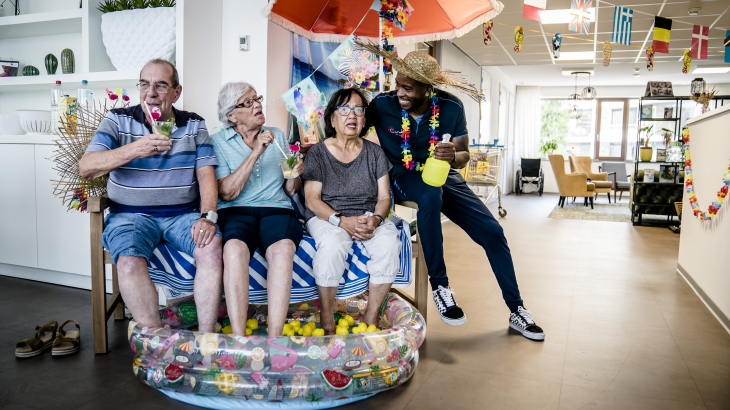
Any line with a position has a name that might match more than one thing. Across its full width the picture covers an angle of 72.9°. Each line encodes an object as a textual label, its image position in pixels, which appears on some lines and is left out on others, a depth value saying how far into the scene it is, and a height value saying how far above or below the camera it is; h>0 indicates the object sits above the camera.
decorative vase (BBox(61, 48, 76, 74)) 3.33 +0.58
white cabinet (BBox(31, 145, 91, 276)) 3.05 -0.51
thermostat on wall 3.12 +0.68
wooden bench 2.13 -0.55
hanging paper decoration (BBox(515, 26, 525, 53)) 5.61 +1.38
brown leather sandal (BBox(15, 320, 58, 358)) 2.06 -0.84
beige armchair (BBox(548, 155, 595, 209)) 9.45 -0.46
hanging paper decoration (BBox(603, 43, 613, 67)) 5.96 +1.29
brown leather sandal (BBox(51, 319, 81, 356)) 2.09 -0.84
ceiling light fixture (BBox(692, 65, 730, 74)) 9.16 +1.76
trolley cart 7.21 -0.21
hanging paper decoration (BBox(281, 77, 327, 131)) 2.65 +0.27
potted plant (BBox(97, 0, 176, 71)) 2.87 +0.69
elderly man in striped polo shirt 1.92 -0.18
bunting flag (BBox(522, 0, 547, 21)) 4.34 +1.33
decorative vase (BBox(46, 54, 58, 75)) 3.44 +0.58
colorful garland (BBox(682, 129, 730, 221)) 2.93 -0.21
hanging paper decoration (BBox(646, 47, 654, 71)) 5.73 +1.23
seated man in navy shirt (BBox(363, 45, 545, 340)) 2.44 +0.02
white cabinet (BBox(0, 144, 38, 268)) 3.16 -0.38
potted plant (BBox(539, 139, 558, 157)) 12.94 +0.27
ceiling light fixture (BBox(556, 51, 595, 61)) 8.14 +1.74
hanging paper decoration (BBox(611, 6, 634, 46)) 4.98 +1.37
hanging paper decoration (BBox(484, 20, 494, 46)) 4.44 +1.16
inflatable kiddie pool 1.72 -0.76
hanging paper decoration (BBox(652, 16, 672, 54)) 5.30 +1.37
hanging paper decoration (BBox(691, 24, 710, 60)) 5.63 +1.36
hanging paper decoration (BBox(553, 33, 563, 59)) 5.33 +1.25
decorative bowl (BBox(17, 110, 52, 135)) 3.23 +0.17
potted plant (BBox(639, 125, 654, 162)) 7.09 +0.11
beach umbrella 2.83 +0.80
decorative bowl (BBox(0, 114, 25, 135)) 3.30 +0.14
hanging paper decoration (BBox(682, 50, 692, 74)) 5.91 +1.22
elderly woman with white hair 1.93 -0.24
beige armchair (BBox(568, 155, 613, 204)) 10.20 -0.34
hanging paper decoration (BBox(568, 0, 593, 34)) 4.46 +1.31
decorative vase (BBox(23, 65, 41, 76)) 3.55 +0.54
